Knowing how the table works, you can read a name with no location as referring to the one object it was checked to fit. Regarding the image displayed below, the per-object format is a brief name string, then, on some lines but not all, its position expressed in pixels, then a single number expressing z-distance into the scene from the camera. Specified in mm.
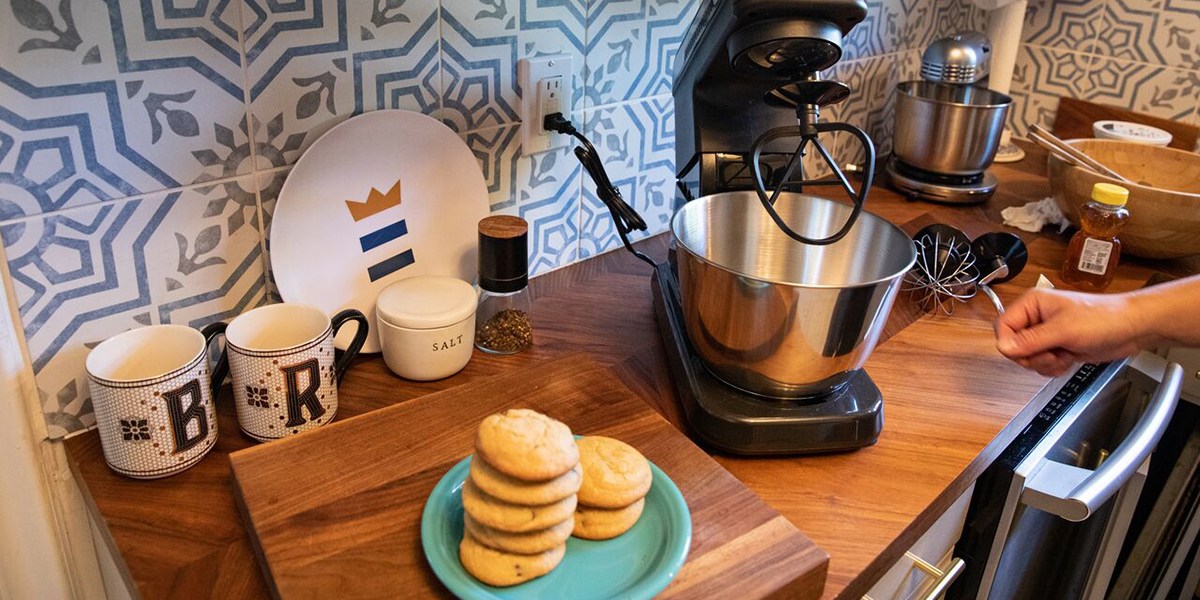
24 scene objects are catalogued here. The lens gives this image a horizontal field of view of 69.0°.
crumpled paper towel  1449
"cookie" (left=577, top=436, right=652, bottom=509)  668
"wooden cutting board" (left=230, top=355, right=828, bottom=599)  644
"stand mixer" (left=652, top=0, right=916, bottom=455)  796
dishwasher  994
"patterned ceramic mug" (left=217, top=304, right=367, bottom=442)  789
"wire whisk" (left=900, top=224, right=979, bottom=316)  1182
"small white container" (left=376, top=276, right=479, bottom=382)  905
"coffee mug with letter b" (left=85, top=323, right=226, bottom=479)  731
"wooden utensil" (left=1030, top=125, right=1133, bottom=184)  1338
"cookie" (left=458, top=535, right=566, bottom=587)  617
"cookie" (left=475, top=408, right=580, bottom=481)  594
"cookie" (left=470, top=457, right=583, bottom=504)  601
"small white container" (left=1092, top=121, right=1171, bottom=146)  1571
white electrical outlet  1069
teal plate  622
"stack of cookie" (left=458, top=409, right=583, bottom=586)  599
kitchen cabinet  881
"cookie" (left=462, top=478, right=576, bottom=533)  608
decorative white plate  913
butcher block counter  694
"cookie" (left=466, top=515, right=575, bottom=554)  619
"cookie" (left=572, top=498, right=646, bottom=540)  673
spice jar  948
